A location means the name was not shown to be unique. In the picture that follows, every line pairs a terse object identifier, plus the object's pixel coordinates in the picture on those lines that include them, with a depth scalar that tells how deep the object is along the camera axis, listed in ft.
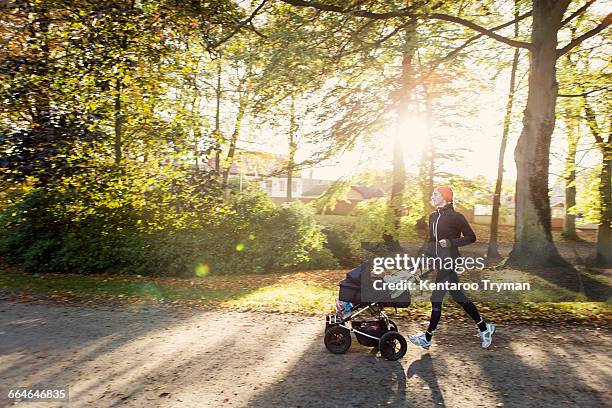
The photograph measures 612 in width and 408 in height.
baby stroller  18.12
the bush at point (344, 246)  53.47
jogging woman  18.25
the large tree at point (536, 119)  35.19
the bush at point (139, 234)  40.55
